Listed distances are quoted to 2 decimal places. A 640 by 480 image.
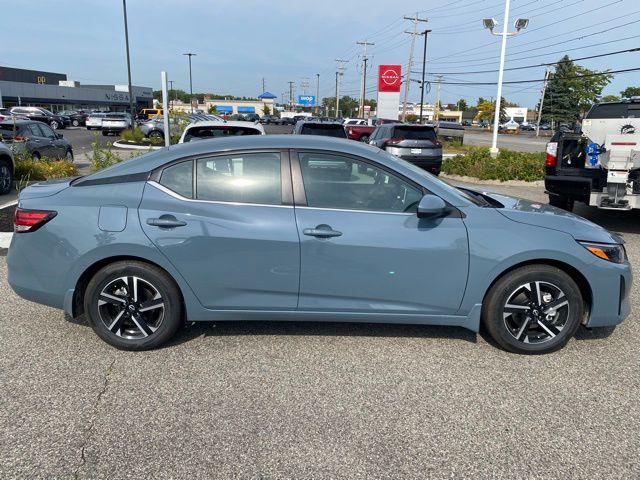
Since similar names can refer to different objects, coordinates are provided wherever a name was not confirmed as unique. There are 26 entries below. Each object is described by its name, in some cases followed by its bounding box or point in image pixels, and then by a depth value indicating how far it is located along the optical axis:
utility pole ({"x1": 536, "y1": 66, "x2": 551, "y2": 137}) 77.79
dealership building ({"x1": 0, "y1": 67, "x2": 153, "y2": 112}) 63.69
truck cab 7.21
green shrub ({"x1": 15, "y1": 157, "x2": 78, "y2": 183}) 11.38
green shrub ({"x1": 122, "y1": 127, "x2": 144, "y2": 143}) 25.55
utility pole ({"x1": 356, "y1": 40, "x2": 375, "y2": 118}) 65.76
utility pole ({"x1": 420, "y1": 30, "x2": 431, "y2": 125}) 50.06
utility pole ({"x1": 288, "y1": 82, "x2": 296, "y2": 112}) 135.64
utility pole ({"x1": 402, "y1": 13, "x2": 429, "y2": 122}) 47.30
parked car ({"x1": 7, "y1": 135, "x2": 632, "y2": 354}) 3.64
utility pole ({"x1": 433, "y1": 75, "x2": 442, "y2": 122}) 96.34
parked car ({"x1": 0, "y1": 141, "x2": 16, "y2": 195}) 10.15
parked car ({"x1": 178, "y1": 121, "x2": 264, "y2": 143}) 7.75
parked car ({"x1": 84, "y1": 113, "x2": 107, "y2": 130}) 34.96
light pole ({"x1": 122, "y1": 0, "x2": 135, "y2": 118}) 28.75
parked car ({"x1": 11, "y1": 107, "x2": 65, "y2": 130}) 38.75
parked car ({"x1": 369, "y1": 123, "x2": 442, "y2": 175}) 15.52
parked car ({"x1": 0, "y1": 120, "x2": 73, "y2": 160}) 12.64
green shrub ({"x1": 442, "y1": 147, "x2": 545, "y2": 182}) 14.21
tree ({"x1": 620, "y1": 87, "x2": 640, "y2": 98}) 92.59
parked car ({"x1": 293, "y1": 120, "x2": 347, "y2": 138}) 13.41
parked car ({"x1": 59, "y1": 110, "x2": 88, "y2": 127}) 48.59
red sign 36.69
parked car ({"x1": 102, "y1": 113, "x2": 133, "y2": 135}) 34.06
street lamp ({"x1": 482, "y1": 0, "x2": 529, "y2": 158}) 18.78
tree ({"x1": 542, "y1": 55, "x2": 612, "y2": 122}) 74.04
